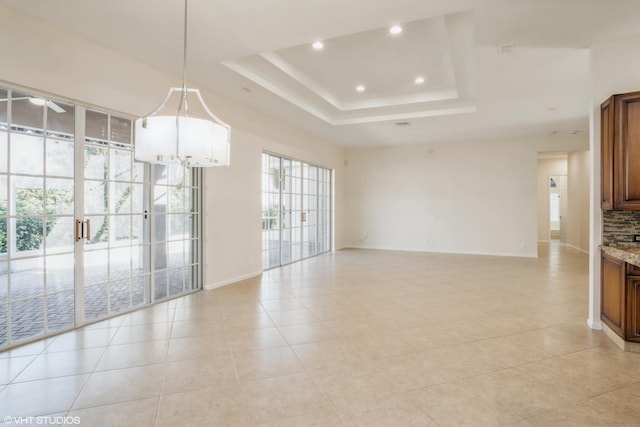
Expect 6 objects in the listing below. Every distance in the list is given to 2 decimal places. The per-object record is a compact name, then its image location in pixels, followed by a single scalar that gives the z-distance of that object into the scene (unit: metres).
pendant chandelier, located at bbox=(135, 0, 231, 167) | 2.23
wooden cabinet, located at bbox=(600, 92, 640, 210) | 3.01
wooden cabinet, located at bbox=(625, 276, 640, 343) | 2.85
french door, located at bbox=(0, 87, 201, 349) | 3.02
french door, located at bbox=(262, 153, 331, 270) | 6.73
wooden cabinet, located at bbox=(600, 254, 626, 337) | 2.96
